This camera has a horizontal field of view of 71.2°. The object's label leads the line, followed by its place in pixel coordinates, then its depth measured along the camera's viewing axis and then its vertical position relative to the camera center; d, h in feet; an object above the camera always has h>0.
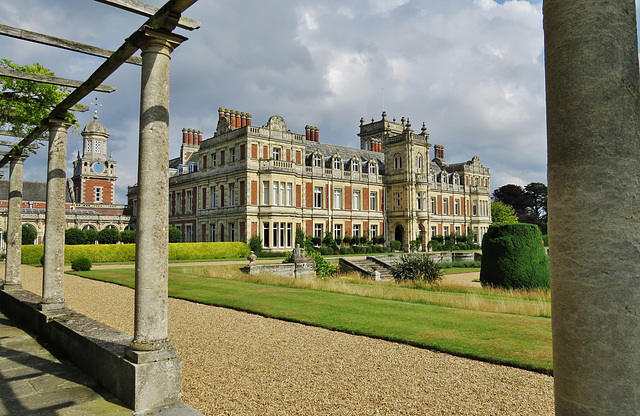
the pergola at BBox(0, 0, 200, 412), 12.16 -0.79
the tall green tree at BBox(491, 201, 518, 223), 196.24 +7.44
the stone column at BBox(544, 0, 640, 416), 4.95 +0.24
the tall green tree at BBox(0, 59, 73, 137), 29.45 +8.88
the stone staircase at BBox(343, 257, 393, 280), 69.27 -5.97
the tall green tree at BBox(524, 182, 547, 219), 229.25 +17.70
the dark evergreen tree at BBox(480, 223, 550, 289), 45.17 -2.99
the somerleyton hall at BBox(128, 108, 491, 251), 109.09 +12.33
